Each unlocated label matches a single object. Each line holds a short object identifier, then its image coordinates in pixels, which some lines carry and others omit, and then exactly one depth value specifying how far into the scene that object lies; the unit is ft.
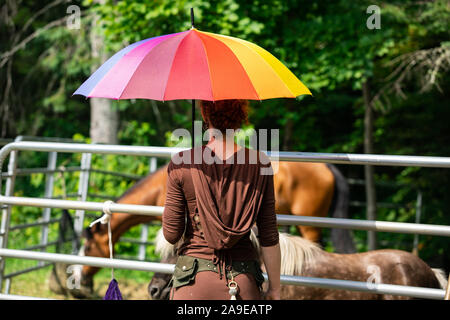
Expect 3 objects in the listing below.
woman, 15.02
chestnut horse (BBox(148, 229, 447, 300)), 24.34
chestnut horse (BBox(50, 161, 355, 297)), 47.26
